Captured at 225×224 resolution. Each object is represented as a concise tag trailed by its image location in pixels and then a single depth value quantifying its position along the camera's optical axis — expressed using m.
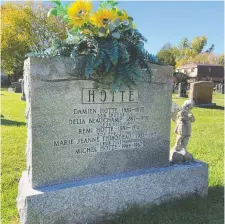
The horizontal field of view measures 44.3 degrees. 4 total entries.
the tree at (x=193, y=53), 67.06
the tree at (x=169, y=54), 57.48
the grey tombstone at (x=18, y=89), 25.03
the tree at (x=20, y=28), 32.78
